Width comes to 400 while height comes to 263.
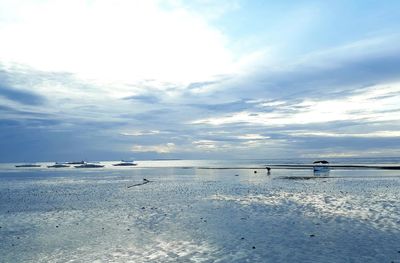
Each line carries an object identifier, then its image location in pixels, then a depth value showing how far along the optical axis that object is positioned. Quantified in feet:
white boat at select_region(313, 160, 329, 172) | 333.95
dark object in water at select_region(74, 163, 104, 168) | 625.94
